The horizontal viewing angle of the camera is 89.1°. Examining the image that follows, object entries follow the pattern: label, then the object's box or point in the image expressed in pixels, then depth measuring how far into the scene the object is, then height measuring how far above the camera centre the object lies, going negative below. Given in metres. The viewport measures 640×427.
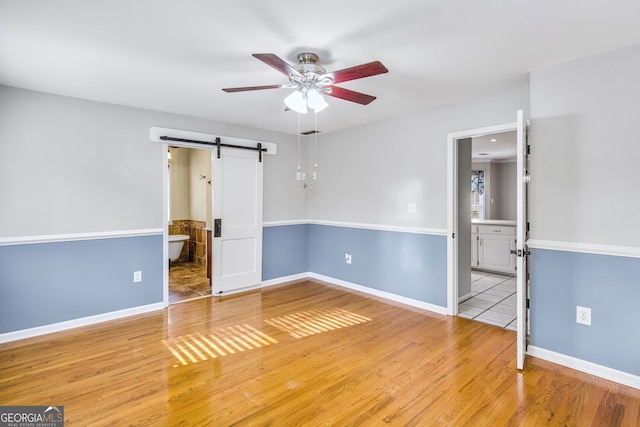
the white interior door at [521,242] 2.49 -0.27
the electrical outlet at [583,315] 2.49 -0.83
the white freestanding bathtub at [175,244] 6.16 -0.71
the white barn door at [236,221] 4.43 -0.18
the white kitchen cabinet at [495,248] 5.57 -0.71
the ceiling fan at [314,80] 2.08 +0.89
